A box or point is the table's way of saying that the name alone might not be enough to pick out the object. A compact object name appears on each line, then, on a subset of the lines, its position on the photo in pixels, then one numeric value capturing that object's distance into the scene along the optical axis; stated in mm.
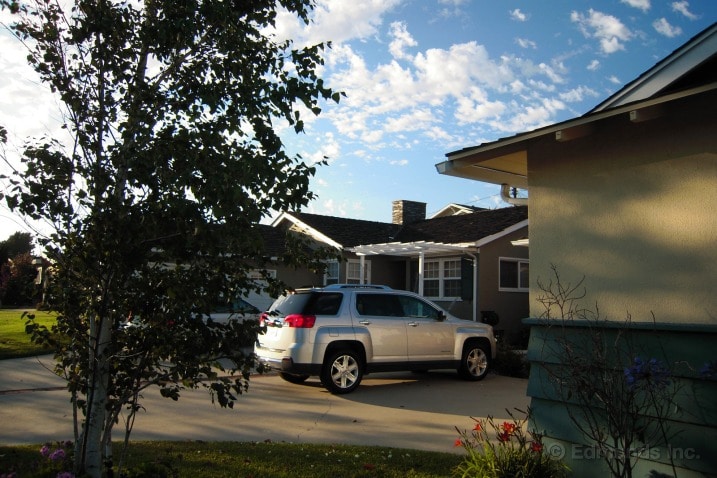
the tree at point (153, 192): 3850
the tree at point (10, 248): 37219
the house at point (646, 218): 4910
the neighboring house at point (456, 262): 20031
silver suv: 10508
